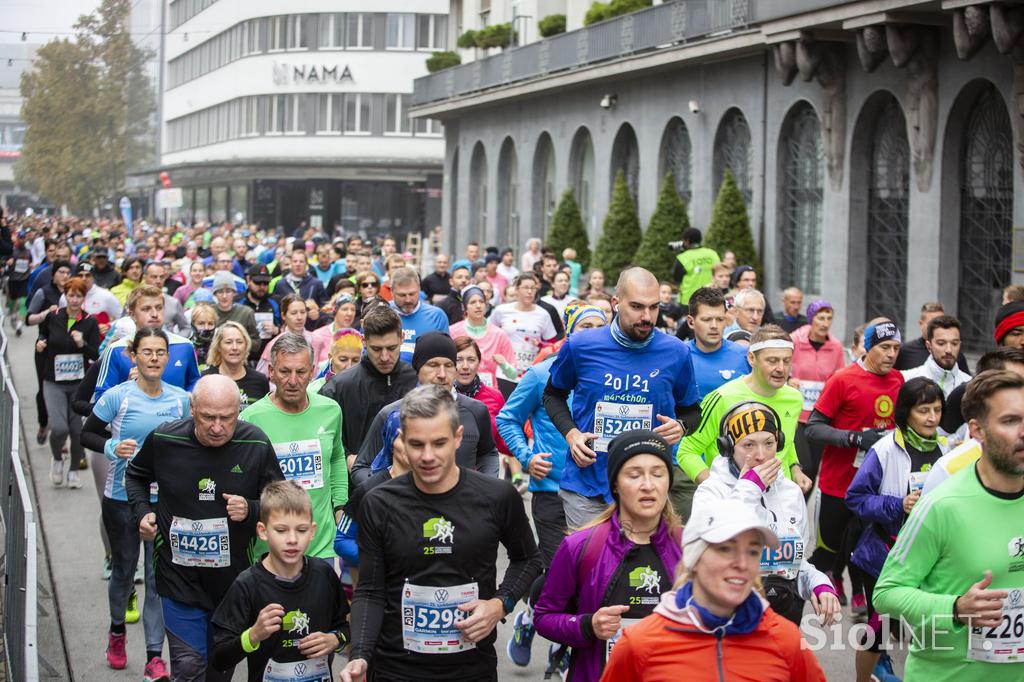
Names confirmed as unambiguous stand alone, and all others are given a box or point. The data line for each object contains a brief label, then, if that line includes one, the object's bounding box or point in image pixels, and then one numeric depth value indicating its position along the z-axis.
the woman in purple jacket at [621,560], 5.30
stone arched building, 20.33
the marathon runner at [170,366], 10.02
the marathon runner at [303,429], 7.89
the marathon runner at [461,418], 7.84
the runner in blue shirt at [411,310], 11.76
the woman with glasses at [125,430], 8.95
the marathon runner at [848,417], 9.61
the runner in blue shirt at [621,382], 7.43
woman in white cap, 4.00
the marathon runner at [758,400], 8.01
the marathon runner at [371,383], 8.55
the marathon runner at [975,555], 5.12
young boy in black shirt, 6.29
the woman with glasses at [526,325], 14.71
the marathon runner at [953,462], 6.09
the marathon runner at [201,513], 7.32
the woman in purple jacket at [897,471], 7.89
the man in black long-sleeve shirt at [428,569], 5.62
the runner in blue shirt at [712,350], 9.48
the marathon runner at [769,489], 6.52
